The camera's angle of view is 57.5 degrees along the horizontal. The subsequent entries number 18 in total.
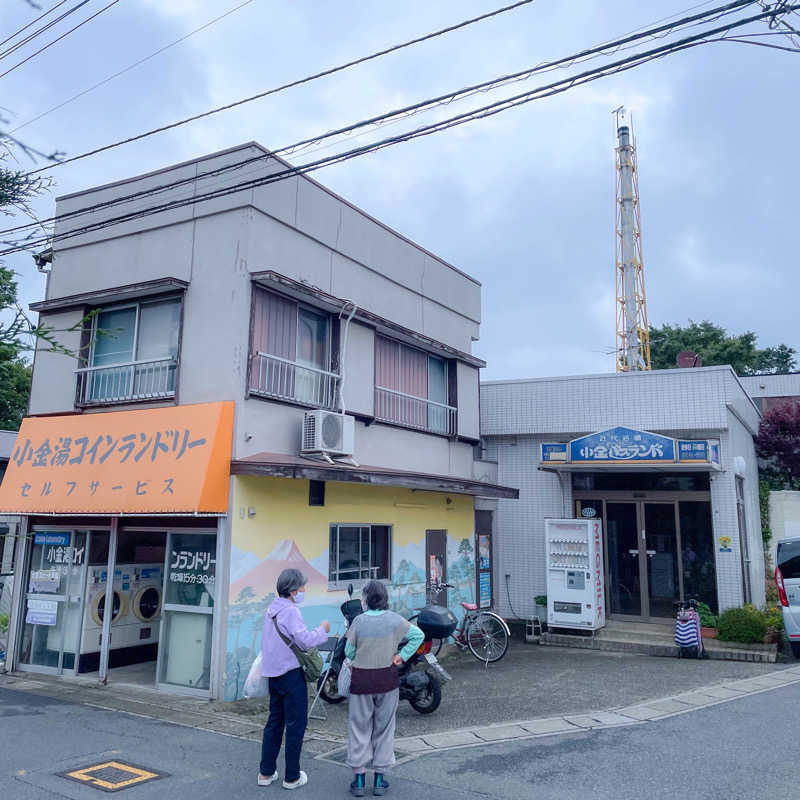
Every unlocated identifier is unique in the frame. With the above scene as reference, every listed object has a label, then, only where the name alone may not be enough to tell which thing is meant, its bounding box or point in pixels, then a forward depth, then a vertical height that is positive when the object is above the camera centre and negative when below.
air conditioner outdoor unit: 10.29 +1.50
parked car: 11.52 -0.58
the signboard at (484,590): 14.68 -0.93
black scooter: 8.19 -1.47
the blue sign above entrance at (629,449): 12.62 +1.71
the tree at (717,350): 34.91 +9.66
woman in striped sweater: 5.81 -1.19
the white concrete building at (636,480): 13.38 +1.32
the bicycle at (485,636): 11.64 -1.46
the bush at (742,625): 12.20 -1.28
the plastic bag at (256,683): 6.19 -1.21
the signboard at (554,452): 13.76 +1.72
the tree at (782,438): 18.75 +2.80
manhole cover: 5.97 -1.99
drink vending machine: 13.39 -0.54
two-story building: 9.36 +1.47
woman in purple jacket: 5.90 -1.18
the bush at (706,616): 12.84 -1.20
